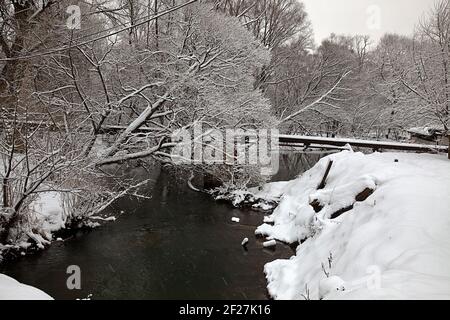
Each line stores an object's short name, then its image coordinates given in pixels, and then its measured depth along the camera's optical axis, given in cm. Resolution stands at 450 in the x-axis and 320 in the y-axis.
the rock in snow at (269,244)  974
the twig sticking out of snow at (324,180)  1171
